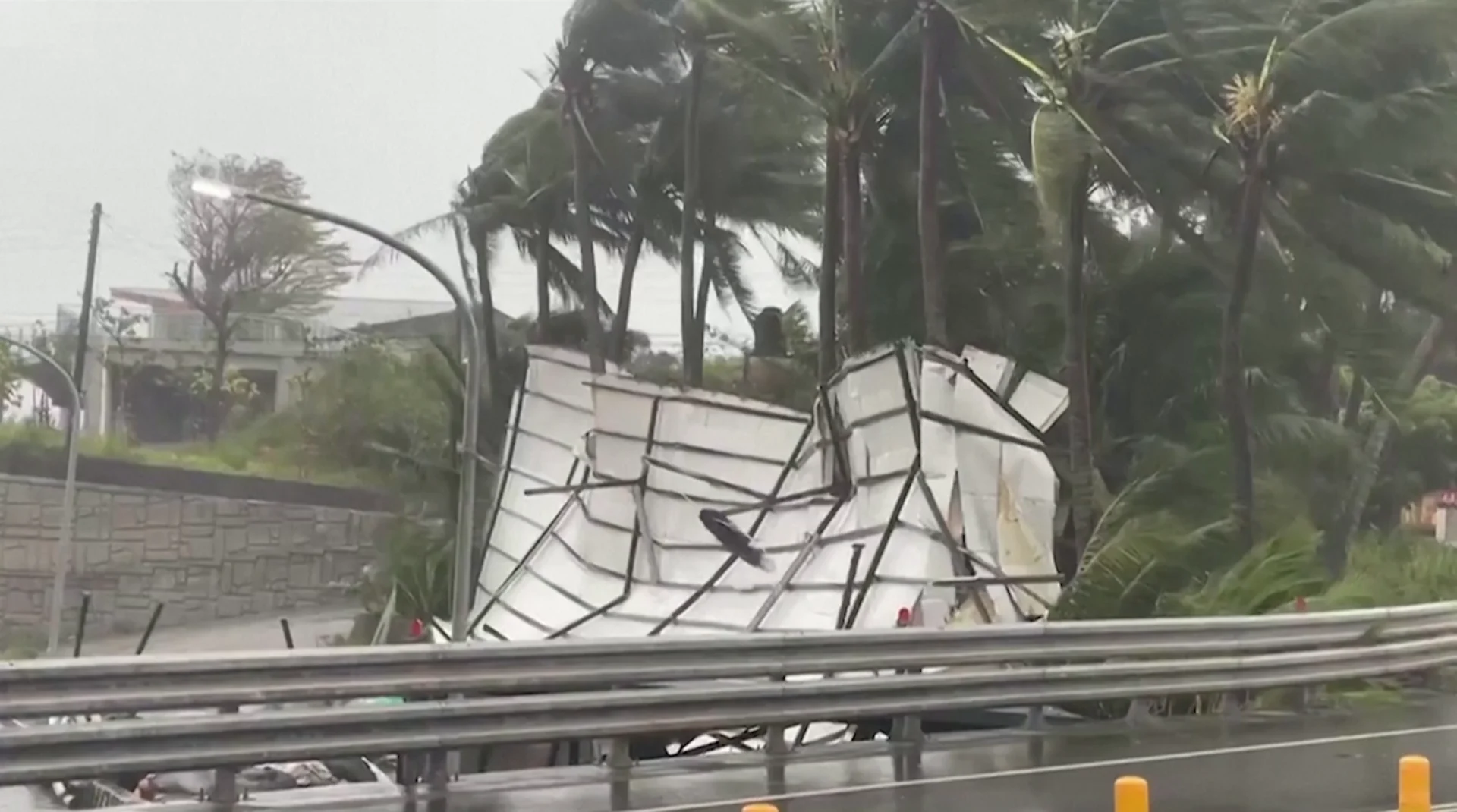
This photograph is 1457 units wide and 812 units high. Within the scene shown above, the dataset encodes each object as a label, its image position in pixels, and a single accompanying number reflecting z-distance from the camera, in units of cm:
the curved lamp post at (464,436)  1496
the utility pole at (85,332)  5199
